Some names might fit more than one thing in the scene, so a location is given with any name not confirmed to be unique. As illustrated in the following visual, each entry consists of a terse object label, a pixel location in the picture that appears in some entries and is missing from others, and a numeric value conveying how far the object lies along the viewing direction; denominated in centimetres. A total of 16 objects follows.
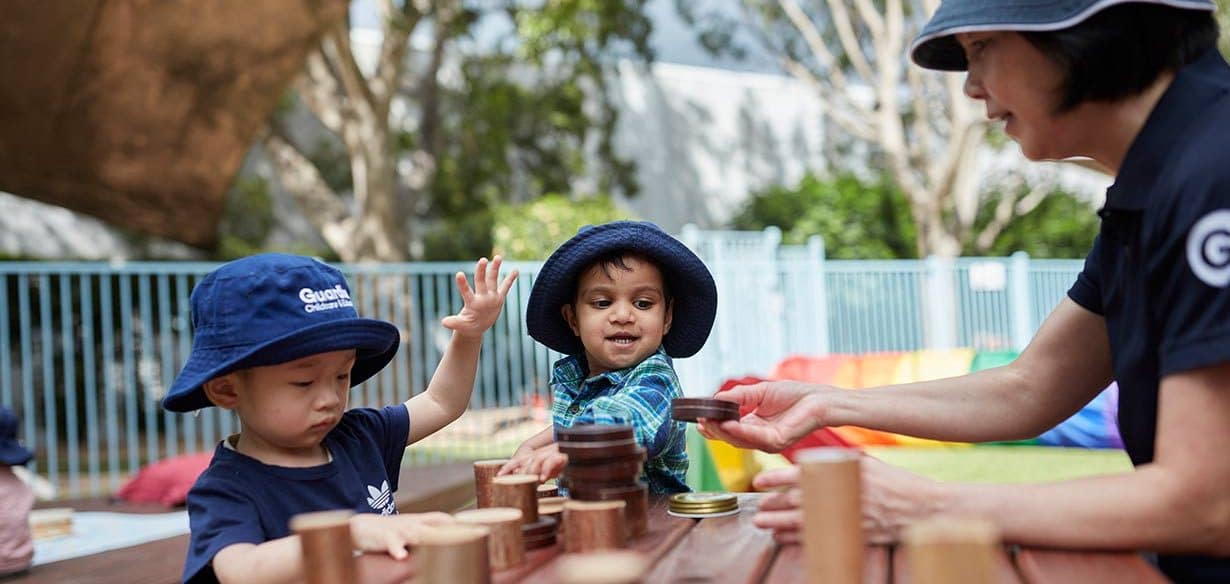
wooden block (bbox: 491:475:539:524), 178
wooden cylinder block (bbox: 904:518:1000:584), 98
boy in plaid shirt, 265
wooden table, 143
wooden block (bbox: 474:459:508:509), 202
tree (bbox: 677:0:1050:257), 1623
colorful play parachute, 632
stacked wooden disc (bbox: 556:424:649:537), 173
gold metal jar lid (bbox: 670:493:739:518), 205
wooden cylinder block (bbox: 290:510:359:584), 130
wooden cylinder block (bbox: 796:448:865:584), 120
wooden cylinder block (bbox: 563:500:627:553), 158
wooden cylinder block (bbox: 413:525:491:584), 123
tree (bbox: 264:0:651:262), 1201
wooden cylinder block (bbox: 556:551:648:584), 99
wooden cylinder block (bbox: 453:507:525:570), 158
